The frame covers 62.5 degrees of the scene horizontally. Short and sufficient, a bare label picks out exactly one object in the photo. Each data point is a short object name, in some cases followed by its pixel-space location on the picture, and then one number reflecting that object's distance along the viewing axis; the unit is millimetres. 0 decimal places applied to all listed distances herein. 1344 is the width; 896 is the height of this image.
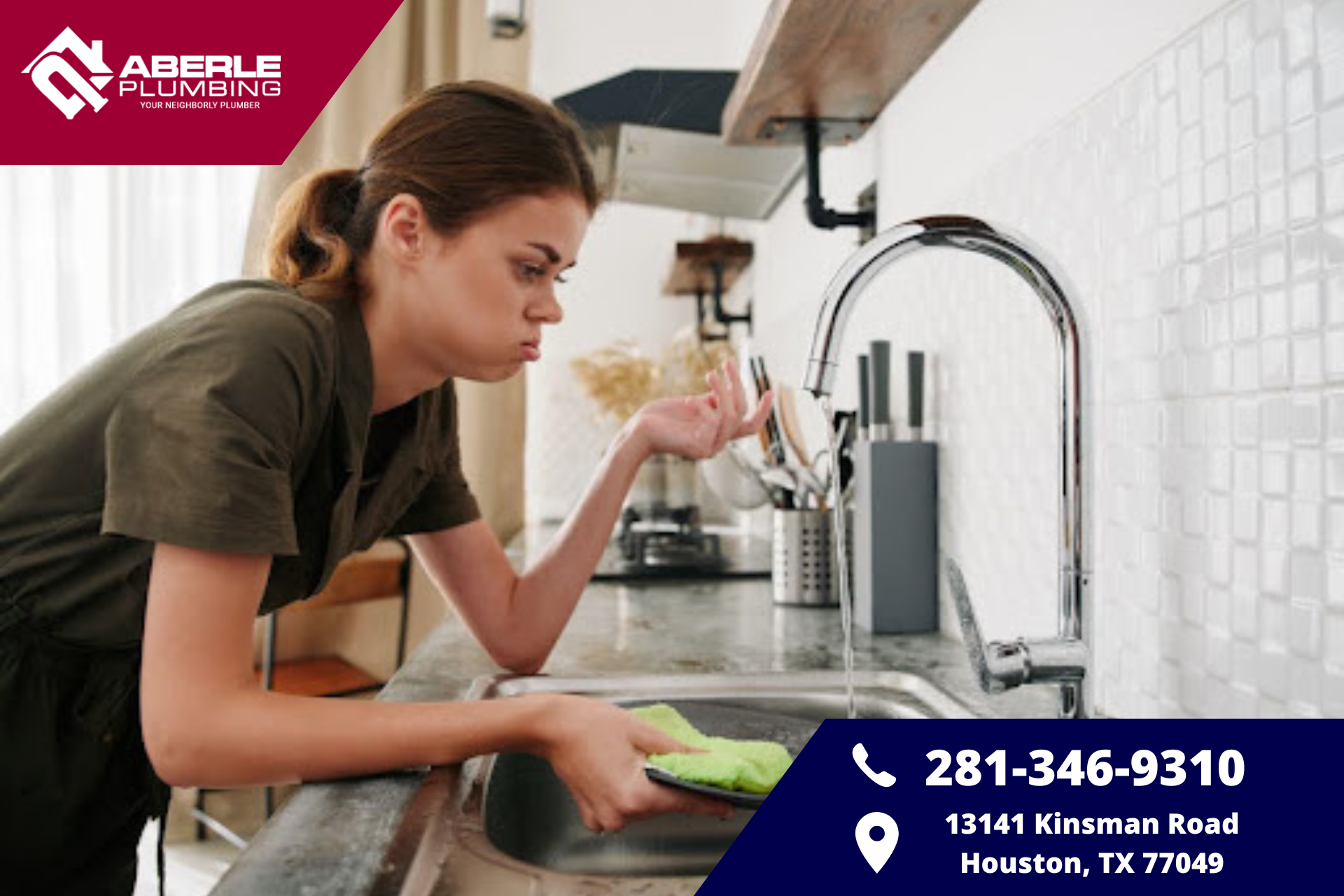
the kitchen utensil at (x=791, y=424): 1528
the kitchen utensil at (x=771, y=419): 1420
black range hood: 1905
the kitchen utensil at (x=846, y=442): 1364
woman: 691
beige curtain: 2875
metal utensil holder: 1430
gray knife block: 1186
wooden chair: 2564
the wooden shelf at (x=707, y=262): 2812
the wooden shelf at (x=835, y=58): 1173
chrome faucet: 715
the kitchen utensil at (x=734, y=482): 1817
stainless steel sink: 600
